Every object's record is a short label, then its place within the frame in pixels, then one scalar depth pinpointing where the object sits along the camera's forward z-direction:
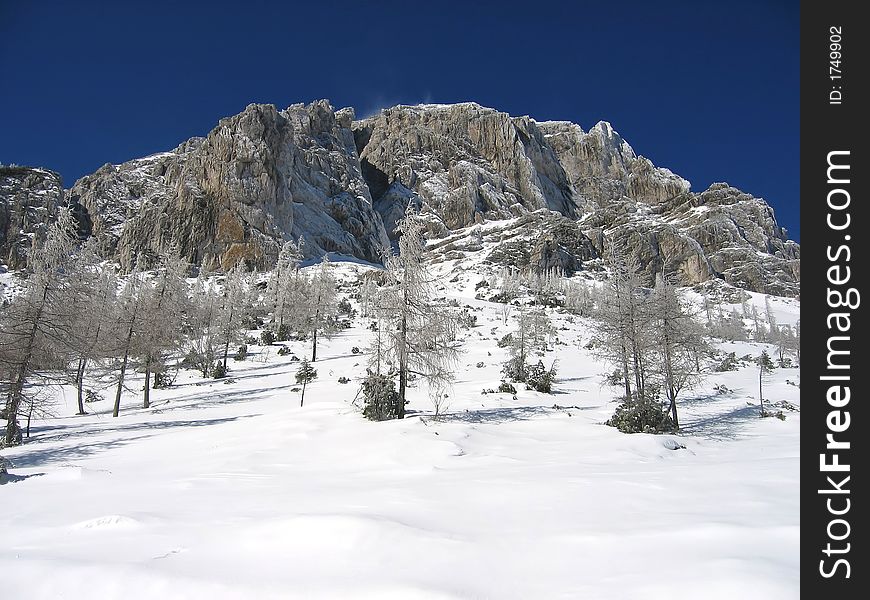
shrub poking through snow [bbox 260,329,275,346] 44.26
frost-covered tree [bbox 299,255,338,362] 39.31
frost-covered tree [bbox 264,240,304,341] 51.68
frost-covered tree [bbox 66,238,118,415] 16.78
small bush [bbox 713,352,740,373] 33.94
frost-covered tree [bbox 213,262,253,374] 34.44
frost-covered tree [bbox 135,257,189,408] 21.69
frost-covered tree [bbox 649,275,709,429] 16.36
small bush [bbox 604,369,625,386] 19.73
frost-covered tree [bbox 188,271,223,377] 33.72
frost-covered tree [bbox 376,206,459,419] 15.93
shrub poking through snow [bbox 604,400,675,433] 13.39
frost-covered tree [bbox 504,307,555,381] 24.95
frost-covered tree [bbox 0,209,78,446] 14.62
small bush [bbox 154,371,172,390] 28.53
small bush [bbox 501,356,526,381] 24.40
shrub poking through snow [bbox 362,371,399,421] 14.71
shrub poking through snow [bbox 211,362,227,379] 31.72
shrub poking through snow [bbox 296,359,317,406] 18.69
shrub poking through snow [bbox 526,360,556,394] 22.64
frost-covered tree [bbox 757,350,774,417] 34.91
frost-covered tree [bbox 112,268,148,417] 21.54
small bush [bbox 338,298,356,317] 61.67
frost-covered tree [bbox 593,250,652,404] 18.48
